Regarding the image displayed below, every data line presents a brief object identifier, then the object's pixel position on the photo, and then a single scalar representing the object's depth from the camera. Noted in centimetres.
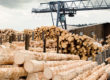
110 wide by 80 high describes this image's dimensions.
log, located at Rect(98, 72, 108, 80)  765
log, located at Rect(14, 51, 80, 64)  594
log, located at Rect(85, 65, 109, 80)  687
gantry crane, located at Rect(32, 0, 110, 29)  3591
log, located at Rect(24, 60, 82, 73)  579
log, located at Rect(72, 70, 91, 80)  660
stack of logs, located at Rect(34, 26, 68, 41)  1627
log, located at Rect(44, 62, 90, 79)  591
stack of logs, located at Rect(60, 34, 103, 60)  1283
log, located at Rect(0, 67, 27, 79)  564
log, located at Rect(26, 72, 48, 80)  595
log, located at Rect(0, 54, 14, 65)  599
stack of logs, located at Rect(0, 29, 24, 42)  2183
